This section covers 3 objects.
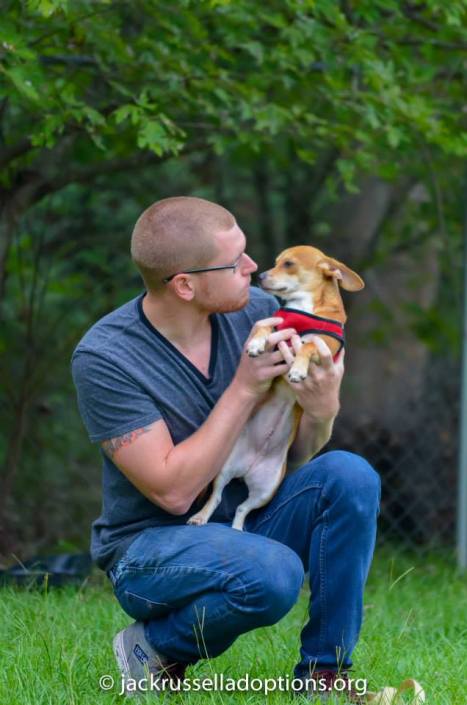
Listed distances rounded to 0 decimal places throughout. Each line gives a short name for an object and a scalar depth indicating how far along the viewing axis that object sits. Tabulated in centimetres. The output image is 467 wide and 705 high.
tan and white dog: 685
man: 627
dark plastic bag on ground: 980
